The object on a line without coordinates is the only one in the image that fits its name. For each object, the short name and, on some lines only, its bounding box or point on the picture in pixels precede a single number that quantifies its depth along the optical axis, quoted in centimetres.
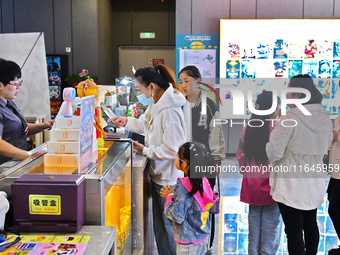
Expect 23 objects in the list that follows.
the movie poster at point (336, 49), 653
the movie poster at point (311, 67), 658
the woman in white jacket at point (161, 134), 278
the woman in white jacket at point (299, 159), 274
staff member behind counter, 278
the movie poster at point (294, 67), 659
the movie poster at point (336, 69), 655
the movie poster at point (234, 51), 655
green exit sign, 1019
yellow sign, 154
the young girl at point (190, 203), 235
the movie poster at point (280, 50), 657
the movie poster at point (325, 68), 657
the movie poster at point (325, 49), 654
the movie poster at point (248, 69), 659
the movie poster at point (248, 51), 658
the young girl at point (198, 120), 328
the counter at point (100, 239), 141
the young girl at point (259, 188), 295
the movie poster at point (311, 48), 655
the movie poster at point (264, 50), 658
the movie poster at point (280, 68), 659
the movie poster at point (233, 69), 657
